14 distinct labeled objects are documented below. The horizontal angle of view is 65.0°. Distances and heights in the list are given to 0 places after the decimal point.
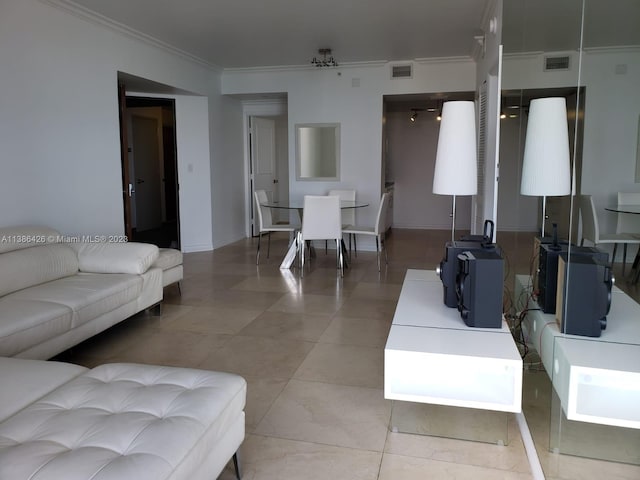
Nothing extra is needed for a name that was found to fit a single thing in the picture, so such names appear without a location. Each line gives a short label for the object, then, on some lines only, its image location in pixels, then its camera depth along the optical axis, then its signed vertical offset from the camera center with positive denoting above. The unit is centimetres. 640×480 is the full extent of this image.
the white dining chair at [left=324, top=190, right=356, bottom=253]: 698 -47
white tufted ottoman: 136 -76
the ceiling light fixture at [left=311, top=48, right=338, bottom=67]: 643 +152
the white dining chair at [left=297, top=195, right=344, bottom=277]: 567 -48
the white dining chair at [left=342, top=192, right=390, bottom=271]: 583 -62
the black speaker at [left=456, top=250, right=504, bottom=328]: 227 -51
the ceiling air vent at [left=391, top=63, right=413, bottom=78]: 683 +144
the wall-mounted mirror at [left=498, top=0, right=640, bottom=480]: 133 -19
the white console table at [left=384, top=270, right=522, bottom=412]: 199 -76
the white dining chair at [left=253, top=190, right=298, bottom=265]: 632 -54
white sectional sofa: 274 -72
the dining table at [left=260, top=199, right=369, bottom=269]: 590 -39
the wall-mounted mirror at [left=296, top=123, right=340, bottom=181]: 725 +38
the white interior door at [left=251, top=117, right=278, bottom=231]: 832 +40
